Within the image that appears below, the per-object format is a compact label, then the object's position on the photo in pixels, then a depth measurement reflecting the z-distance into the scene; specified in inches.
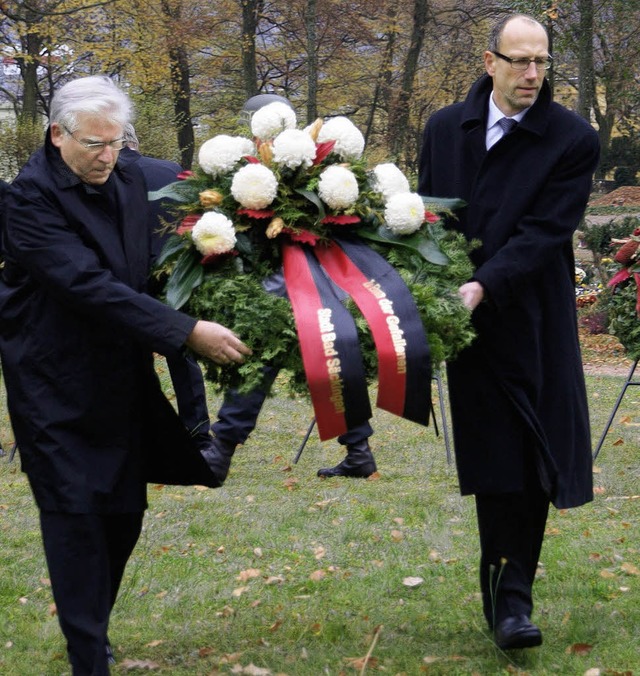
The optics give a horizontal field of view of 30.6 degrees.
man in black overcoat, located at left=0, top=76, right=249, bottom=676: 148.9
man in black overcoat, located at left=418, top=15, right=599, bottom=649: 163.0
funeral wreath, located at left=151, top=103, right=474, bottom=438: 148.9
